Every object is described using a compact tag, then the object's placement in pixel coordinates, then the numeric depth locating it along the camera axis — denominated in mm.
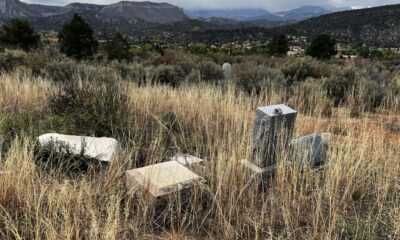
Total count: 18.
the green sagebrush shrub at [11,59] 10750
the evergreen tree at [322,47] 19281
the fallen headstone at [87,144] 3600
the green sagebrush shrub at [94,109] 4656
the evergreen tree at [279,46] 22609
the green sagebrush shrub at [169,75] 10602
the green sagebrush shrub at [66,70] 8477
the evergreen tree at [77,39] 15781
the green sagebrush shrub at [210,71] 11297
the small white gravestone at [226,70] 11286
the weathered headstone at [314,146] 3547
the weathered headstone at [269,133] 3375
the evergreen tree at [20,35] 17953
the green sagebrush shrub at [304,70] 10844
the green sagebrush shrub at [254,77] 8508
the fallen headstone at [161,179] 2889
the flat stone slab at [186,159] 3601
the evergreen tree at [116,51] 16625
